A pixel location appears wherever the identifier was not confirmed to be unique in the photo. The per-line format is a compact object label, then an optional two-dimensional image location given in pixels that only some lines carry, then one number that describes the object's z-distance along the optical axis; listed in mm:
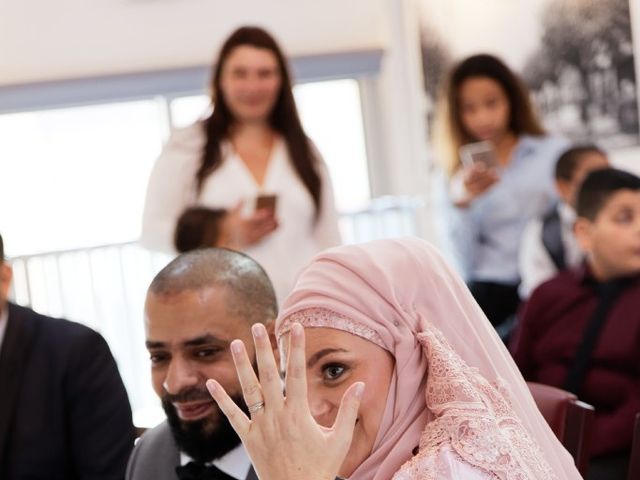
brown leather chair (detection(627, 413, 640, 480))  3818
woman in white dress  6313
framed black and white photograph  8633
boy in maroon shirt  4964
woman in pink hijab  2623
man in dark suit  4122
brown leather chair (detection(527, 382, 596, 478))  3790
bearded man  3520
